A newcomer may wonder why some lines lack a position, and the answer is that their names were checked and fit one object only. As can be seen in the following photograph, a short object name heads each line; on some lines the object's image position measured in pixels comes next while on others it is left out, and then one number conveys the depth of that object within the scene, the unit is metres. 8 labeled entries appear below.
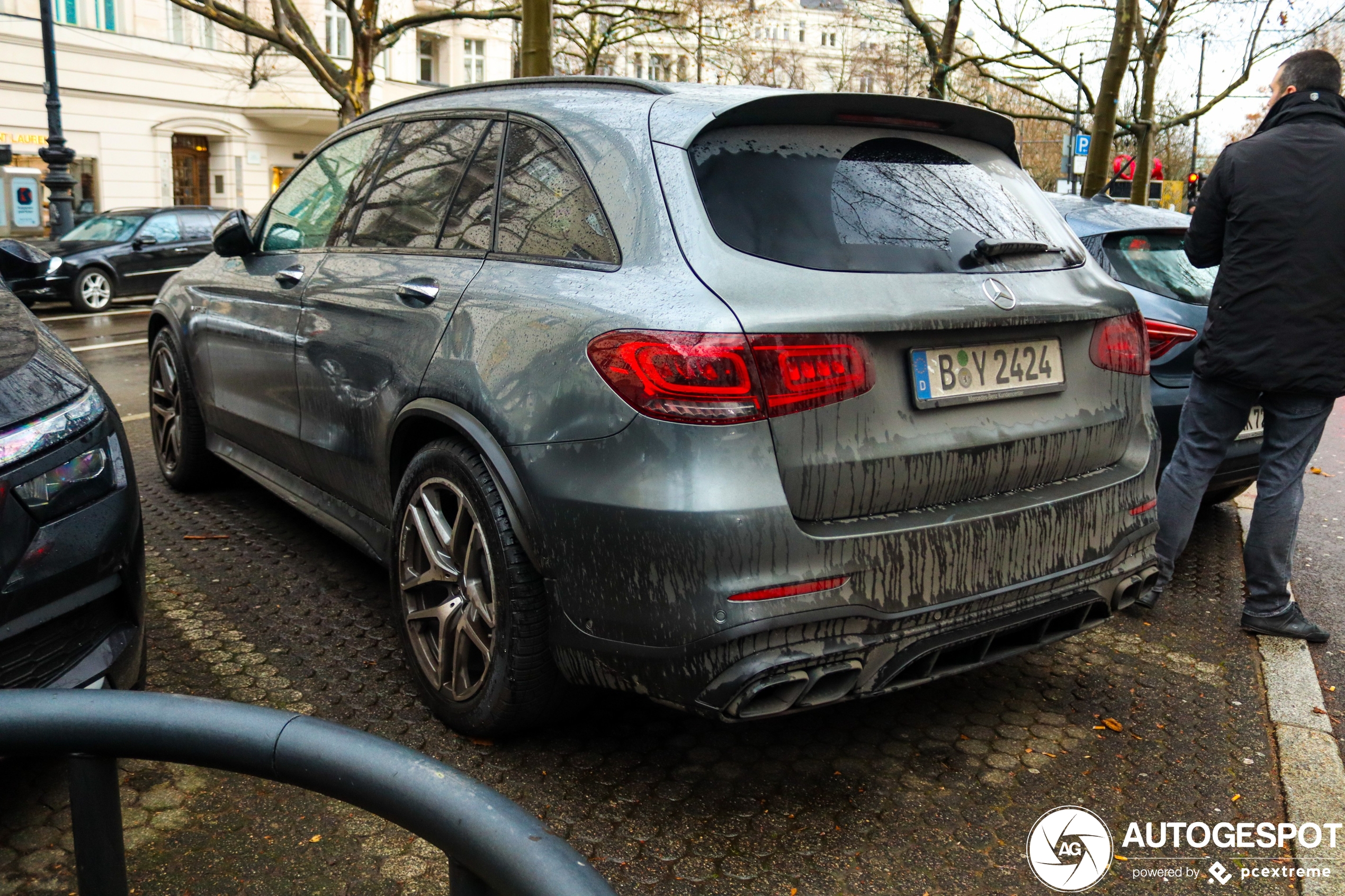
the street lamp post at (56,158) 19.31
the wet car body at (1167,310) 4.86
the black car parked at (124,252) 16.50
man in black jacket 4.02
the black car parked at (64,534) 2.50
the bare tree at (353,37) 24.11
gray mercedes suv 2.50
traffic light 27.64
